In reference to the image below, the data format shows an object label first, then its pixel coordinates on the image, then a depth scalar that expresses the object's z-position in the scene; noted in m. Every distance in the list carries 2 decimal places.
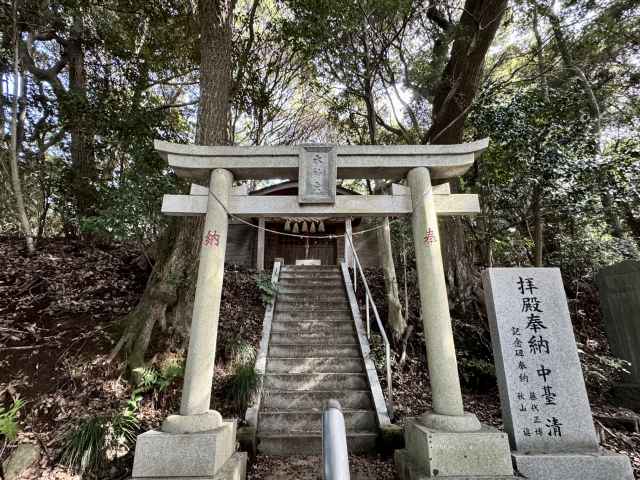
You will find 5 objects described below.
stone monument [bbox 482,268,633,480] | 3.46
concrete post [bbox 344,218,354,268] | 13.38
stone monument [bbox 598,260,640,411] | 5.52
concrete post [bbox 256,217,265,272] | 13.35
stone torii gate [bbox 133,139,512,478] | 3.31
